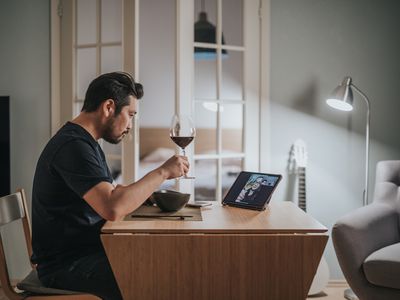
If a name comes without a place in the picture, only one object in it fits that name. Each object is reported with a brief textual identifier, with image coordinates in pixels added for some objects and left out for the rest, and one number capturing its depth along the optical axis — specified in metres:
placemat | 1.88
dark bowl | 1.97
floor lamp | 3.34
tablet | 2.07
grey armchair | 2.52
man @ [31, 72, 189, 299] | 1.72
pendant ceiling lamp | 3.48
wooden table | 1.73
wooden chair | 1.81
